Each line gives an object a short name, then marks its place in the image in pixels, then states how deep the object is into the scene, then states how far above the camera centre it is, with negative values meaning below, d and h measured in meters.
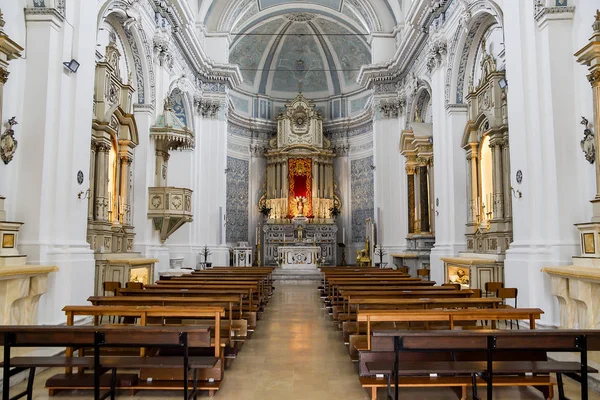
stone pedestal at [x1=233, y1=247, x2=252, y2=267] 20.64 -0.37
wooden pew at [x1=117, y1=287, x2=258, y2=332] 7.05 -0.64
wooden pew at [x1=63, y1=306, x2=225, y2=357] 4.83 -0.62
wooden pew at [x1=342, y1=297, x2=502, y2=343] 5.77 -0.66
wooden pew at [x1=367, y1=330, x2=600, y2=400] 3.73 -0.73
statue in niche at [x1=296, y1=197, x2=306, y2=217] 24.34 +2.02
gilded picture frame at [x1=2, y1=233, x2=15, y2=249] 6.34 +0.09
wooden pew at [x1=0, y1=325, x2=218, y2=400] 3.85 -0.72
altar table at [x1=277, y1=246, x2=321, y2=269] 20.27 -0.33
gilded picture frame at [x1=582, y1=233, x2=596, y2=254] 6.42 +0.02
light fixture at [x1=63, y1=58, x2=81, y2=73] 7.66 +2.78
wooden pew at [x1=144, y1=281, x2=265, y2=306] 7.92 -0.63
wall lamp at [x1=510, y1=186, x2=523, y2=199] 8.21 +0.86
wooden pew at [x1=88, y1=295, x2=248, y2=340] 5.91 -0.63
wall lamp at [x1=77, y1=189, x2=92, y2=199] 8.05 +0.85
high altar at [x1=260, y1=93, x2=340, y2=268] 23.86 +3.46
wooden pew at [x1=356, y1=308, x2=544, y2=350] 4.68 -0.65
